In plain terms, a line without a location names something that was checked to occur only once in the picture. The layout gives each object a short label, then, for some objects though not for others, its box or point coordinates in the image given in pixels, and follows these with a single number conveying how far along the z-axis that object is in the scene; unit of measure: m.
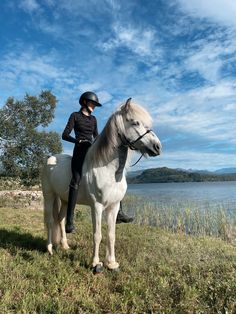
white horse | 4.75
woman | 5.28
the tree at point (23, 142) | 25.98
